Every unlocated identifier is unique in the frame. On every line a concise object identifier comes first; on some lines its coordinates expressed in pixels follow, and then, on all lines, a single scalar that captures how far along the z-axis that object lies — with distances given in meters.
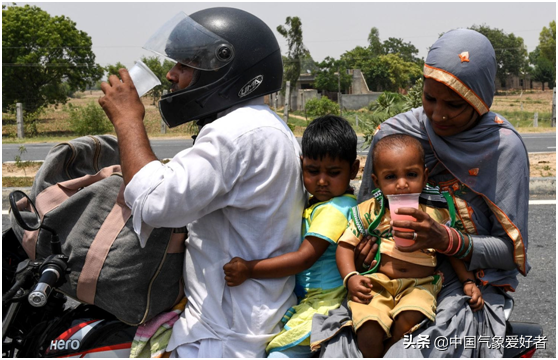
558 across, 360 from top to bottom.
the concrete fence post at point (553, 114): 23.34
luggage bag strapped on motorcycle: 1.93
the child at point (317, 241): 1.97
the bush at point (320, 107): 27.21
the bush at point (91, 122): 21.61
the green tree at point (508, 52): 57.00
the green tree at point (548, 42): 61.12
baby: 1.91
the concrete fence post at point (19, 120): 23.21
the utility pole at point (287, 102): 21.08
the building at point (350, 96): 42.28
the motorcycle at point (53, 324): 1.95
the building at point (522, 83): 64.94
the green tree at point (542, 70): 60.66
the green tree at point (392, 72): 51.38
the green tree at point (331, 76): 47.11
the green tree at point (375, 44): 68.94
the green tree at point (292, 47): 31.49
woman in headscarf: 1.91
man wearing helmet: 1.82
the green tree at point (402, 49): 60.06
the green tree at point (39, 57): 31.27
